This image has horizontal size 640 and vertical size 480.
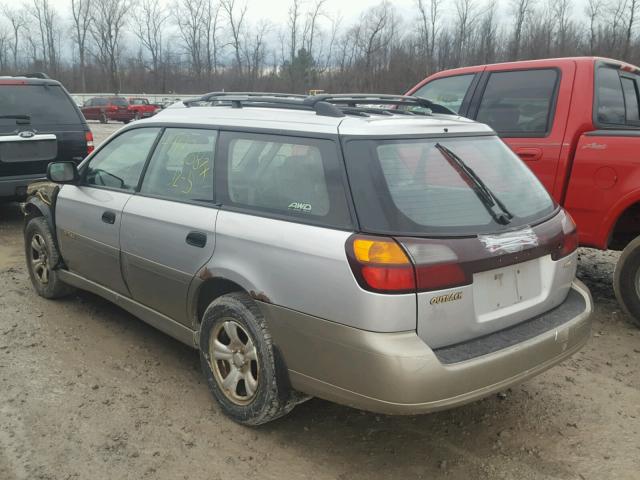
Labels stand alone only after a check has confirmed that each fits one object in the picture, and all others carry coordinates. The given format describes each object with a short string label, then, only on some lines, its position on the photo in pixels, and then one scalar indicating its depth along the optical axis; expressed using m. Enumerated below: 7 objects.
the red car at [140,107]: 41.22
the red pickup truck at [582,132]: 4.59
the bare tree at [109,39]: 75.50
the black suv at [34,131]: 7.45
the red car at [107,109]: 39.69
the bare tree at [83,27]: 76.19
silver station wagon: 2.55
